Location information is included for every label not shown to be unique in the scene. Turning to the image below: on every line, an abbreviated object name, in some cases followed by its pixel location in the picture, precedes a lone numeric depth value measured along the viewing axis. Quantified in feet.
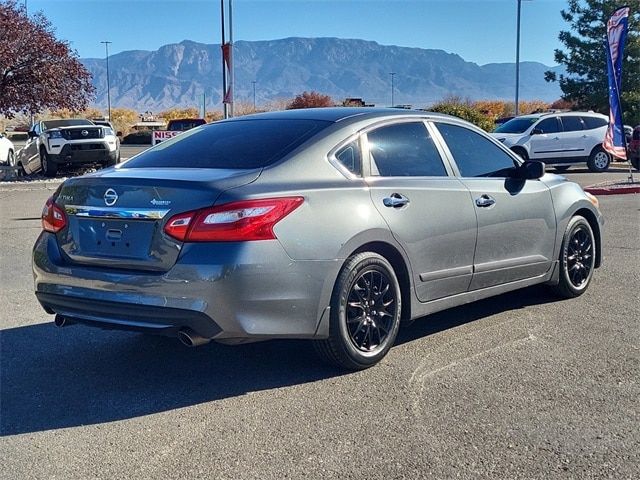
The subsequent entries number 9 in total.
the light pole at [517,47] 127.88
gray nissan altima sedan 13.52
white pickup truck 62.39
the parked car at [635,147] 71.78
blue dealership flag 55.21
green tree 121.60
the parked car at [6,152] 75.56
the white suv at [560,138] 71.56
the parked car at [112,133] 65.70
